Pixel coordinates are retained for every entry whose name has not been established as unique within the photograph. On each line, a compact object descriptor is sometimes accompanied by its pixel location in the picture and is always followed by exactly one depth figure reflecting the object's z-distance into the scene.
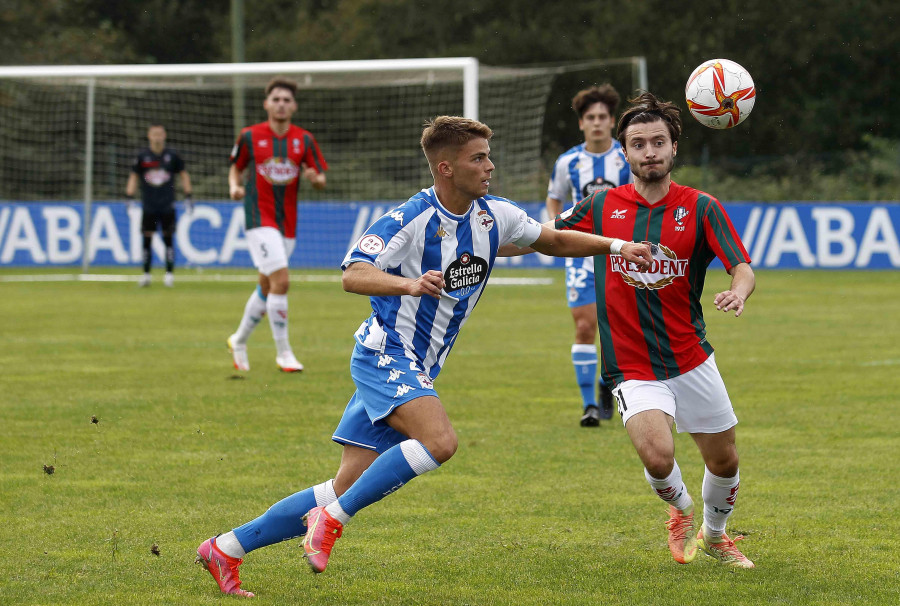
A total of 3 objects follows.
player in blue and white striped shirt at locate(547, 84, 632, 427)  17.25
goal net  43.00
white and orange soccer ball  11.55
